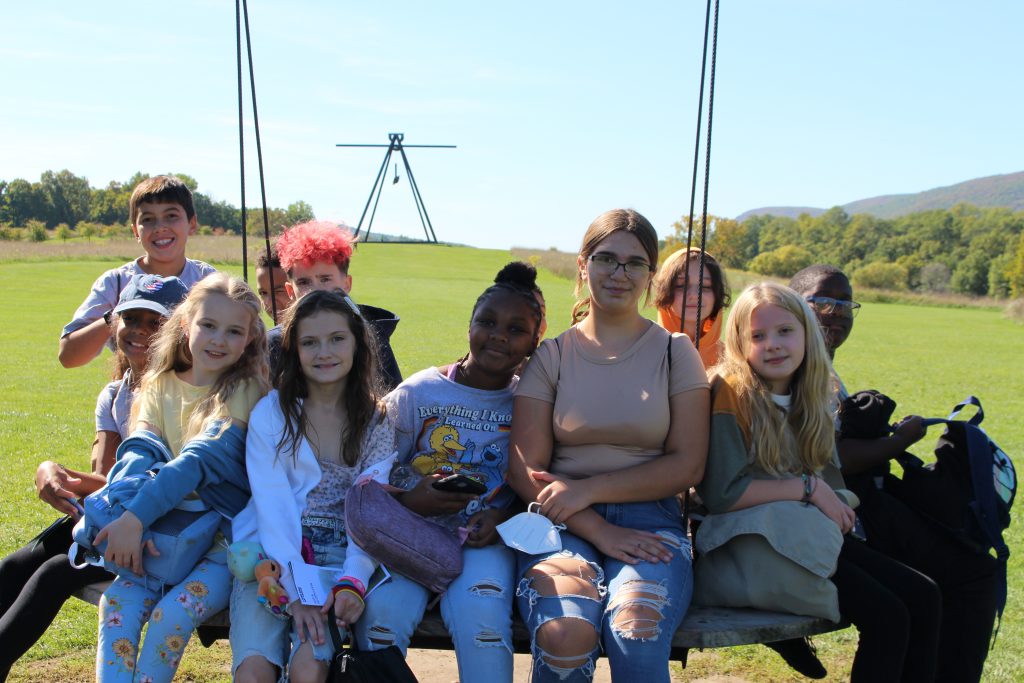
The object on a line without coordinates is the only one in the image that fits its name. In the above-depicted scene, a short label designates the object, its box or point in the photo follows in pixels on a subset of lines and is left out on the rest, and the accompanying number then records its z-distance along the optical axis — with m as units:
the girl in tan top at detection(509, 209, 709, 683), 2.90
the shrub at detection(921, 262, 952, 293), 79.44
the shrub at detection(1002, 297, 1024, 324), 43.17
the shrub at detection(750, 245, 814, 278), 89.70
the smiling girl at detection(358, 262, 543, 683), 3.00
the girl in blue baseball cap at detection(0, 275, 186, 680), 3.10
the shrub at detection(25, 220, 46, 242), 55.22
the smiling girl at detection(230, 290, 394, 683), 2.70
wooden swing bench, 2.82
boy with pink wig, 4.00
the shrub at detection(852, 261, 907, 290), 74.68
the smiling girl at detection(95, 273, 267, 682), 2.76
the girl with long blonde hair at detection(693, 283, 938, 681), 2.95
